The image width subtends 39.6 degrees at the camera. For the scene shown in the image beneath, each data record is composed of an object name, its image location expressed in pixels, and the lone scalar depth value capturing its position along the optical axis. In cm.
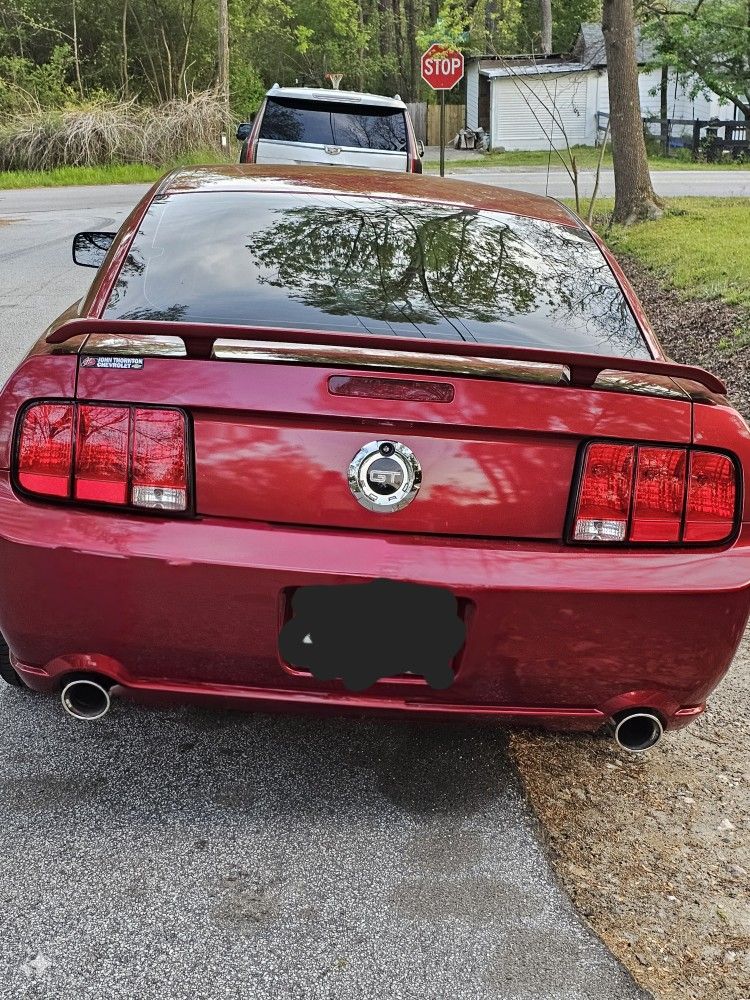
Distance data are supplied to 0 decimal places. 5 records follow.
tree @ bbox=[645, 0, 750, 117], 3516
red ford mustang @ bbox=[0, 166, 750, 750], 231
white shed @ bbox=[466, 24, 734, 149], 4341
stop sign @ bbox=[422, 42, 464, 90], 2020
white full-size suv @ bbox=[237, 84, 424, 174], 1190
